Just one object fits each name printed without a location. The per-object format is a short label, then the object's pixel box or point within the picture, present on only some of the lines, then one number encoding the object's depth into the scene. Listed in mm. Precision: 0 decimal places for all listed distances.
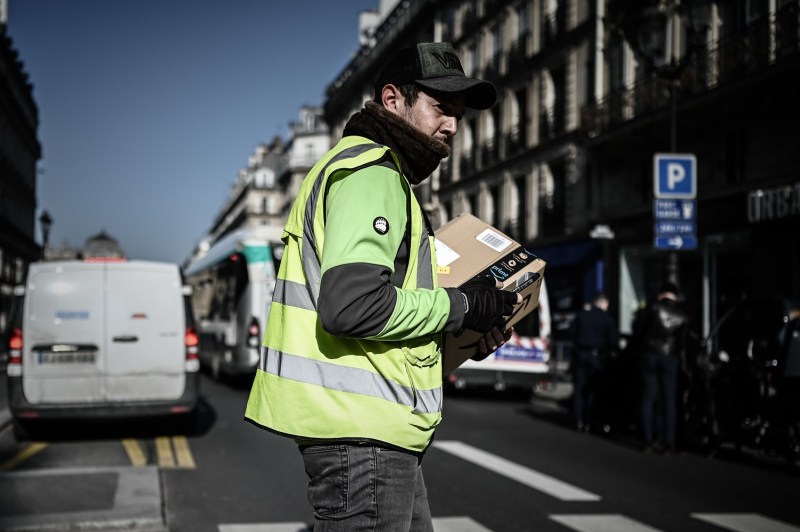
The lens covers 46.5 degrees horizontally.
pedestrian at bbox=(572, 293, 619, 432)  12203
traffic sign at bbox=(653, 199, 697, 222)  12484
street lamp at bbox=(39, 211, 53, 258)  33875
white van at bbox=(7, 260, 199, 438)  9531
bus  16859
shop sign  17328
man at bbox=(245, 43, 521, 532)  2059
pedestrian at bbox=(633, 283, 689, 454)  9862
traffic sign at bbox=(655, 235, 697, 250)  12383
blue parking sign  12539
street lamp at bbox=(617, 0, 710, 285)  12555
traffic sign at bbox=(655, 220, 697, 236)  12438
